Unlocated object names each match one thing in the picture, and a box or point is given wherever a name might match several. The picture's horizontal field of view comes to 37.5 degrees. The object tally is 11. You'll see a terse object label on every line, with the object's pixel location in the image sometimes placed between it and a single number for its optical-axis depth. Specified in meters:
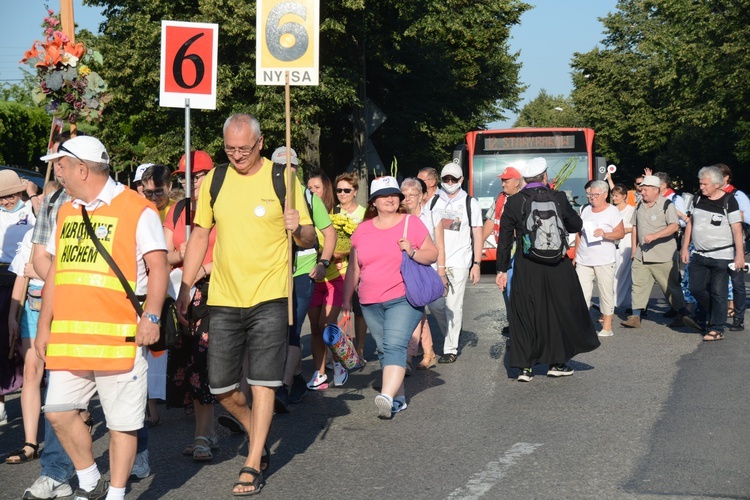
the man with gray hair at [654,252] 12.68
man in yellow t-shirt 5.87
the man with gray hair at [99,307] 5.00
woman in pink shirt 7.86
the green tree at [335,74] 27.19
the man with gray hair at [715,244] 11.76
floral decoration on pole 6.90
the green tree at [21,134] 44.47
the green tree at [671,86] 38.34
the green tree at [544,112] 119.69
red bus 21.88
